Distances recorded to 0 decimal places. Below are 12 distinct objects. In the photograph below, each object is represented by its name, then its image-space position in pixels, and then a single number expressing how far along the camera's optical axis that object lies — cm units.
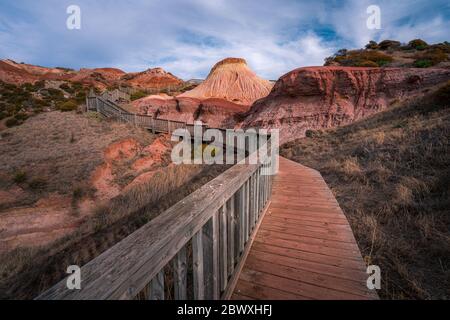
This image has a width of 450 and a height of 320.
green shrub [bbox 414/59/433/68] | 1847
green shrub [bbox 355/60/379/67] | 2219
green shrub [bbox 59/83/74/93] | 3478
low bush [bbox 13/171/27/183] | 1010
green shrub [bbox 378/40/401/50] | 3219
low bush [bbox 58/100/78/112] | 2400
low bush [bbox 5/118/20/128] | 2009
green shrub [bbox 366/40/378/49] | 3372
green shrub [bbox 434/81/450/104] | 913
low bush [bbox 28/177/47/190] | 971
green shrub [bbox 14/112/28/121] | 2114
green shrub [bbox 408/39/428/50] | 2803
